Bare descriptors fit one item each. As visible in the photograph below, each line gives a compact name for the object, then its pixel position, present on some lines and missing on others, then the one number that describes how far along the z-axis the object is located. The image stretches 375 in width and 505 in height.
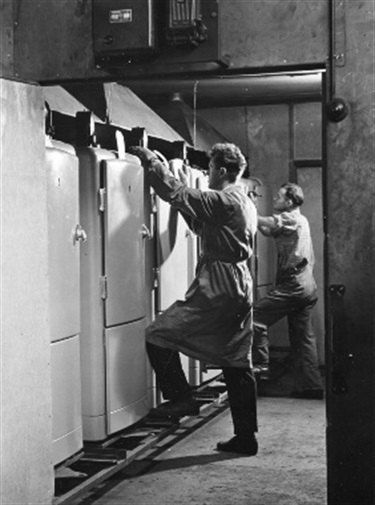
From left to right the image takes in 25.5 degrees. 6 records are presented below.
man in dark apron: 4.89
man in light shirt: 6.79
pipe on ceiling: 7.29
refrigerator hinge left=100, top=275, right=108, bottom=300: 4.48
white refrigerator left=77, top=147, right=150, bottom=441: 4.44
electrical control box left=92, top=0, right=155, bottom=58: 3.24
